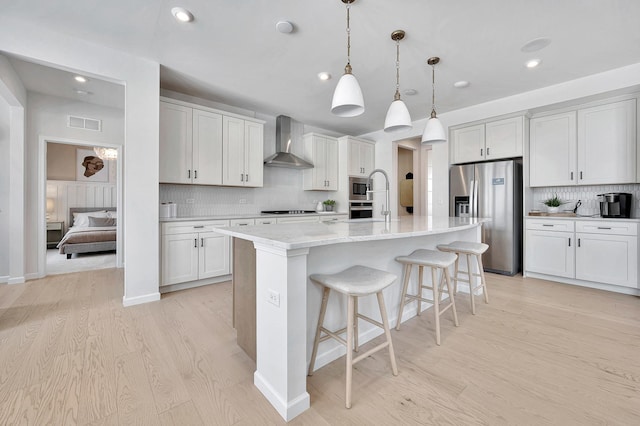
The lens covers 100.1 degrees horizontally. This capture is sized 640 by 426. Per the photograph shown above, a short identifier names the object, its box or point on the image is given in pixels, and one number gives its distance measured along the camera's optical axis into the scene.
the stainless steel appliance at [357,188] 5.41
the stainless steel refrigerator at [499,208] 3.85
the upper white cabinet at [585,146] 3.22
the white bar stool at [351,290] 1.38
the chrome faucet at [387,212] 2.39
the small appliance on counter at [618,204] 3.22
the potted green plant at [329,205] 5.38
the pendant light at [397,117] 2.30
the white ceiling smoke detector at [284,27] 2.29
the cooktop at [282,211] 4.67
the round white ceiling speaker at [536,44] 2.55
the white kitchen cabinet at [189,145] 3.40
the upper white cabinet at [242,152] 3.93
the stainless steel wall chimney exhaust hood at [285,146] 4.61
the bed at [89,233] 5.09
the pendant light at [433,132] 2.66
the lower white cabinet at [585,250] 3.08
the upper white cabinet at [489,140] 3.87
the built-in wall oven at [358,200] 5.40
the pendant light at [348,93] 1.88
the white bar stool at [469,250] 2.55
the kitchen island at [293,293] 1.29
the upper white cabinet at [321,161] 5.07
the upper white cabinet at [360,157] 5.35
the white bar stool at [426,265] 1.99
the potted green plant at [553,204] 3.80
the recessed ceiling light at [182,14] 2.14
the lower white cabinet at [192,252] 3.19
